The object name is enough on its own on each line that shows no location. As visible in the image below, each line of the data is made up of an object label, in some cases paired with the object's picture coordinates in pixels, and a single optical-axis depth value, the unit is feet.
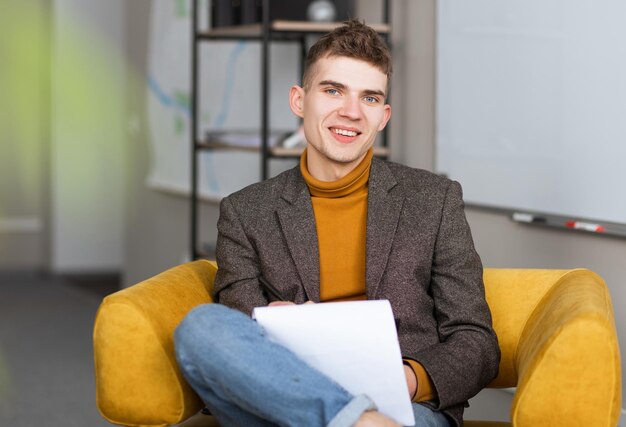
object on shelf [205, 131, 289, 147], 12.57
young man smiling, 6.55
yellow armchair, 5.65
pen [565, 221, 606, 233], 9.02
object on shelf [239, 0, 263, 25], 12.87
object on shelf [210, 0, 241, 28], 13.45
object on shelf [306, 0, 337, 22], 12.30
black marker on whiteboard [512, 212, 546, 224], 9.78
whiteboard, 8.90
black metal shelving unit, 11.93
